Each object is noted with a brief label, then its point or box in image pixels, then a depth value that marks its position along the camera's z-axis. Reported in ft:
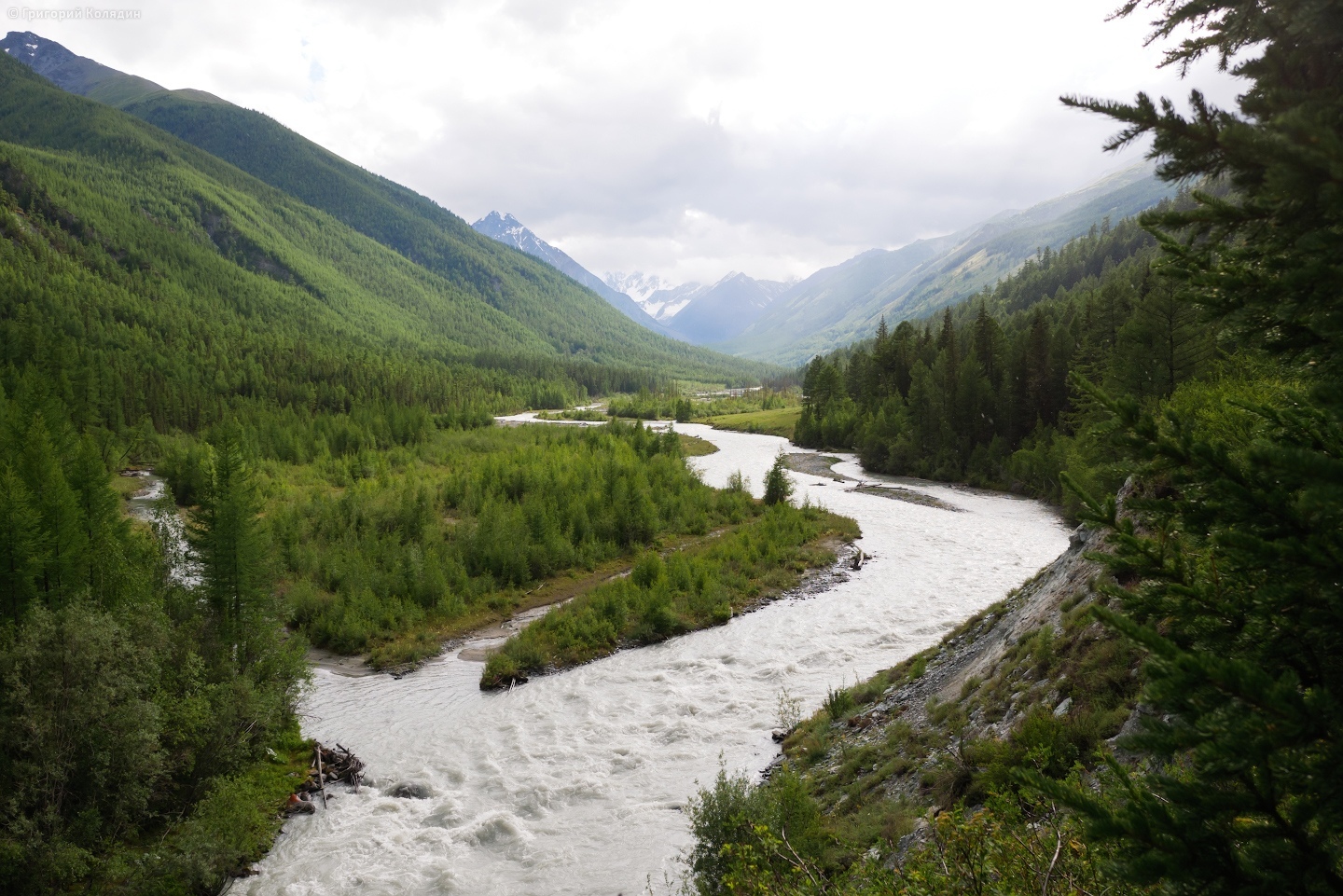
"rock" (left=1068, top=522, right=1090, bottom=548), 55.98
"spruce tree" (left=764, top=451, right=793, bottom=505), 148.66
